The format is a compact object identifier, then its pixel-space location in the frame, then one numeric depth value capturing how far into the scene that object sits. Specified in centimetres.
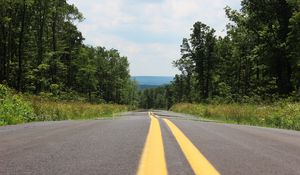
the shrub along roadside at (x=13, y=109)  1366
